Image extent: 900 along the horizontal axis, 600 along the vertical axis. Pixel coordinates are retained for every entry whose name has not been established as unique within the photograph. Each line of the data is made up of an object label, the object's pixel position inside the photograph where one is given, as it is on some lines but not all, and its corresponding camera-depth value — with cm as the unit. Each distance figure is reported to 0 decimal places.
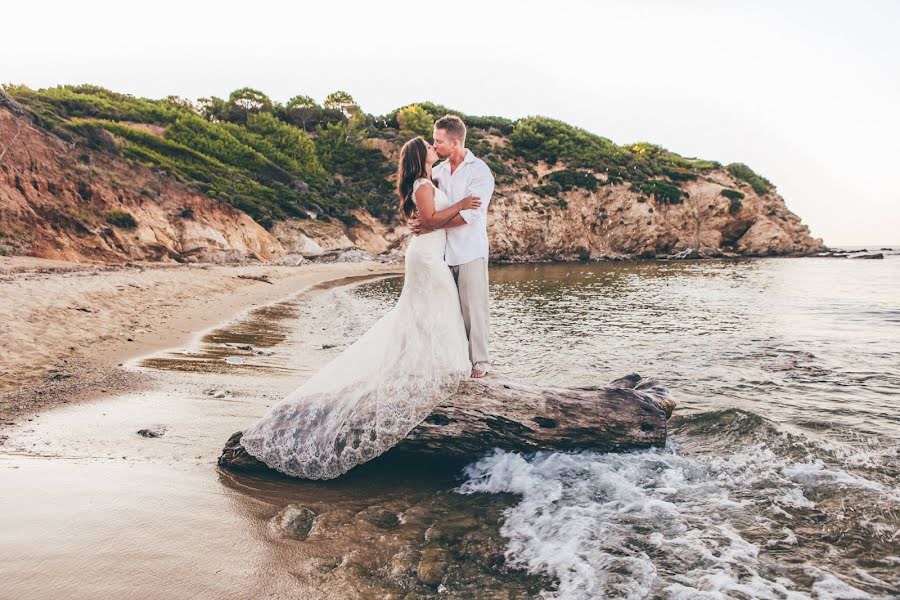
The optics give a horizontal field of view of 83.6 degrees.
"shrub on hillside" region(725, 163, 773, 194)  5681
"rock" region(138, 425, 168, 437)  466
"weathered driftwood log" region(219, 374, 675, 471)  434
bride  404
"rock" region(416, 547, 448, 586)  284
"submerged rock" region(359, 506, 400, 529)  345
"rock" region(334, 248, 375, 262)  3781
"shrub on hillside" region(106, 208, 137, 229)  2572
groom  442
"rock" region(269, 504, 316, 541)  321
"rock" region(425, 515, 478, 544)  331
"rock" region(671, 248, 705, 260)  4959
